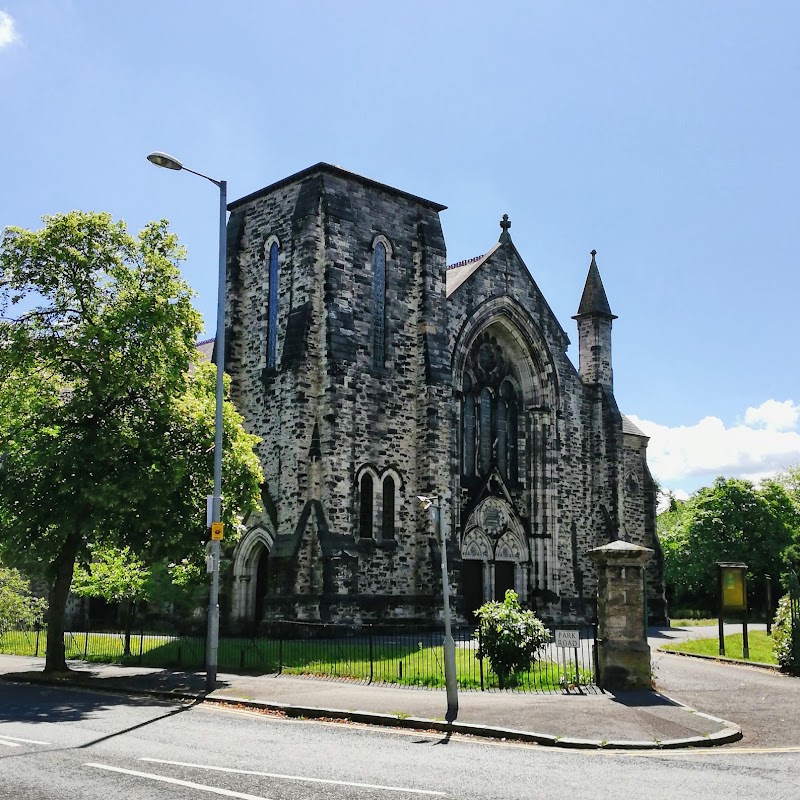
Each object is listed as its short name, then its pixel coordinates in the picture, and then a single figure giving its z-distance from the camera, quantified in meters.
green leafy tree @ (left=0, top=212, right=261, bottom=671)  19.81
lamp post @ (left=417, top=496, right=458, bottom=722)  13.82
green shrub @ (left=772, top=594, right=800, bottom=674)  20.11
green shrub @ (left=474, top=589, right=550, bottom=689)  17.66
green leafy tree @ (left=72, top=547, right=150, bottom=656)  26.20
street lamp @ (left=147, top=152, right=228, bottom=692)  17.28
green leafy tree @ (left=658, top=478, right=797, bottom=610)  51.91
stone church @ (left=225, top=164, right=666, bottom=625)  28.67
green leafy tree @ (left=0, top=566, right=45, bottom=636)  29.66
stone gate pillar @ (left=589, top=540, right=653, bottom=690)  16.44
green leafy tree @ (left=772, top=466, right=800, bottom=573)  47.53
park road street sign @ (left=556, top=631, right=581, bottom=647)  16.81
